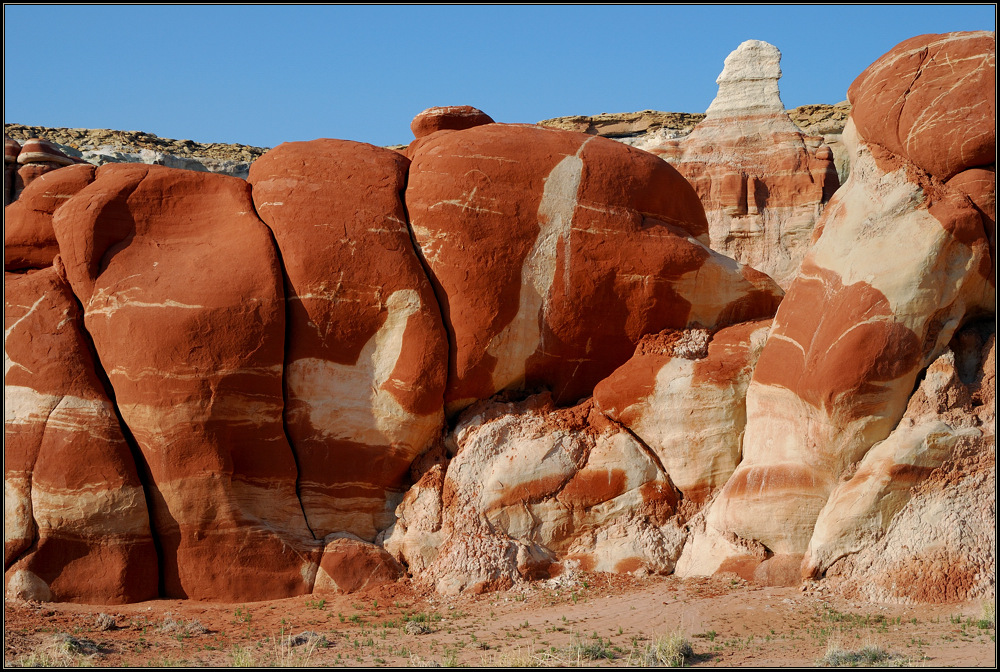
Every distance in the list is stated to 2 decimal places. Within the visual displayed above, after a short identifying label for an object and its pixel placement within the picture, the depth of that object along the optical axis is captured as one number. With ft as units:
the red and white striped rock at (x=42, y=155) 75.05
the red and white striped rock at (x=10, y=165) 83.25
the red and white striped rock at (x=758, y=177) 91.81
